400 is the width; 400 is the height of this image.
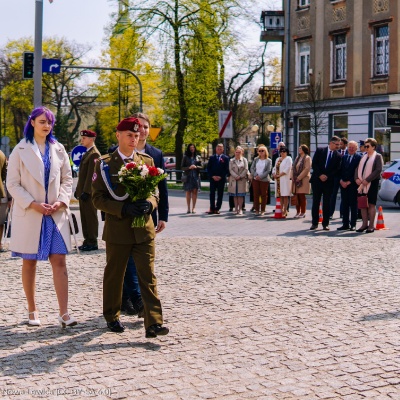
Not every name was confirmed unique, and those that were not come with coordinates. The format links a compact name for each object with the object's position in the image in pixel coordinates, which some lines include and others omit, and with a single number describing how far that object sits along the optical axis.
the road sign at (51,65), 21.65
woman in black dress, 21.48
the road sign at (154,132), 32.23
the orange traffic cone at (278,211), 20.03
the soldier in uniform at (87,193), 12.32
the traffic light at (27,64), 21.51
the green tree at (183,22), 42.66
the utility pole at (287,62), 40.03
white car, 23.73
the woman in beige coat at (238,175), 21.05
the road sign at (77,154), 19.86
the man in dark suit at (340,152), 18.48
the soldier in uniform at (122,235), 6.54
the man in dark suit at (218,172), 21.23
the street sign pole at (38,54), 17.86
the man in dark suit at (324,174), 16.58
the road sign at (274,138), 35.72
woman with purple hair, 6.90
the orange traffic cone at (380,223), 17.12
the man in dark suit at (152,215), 7.30
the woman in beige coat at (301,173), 19.17
